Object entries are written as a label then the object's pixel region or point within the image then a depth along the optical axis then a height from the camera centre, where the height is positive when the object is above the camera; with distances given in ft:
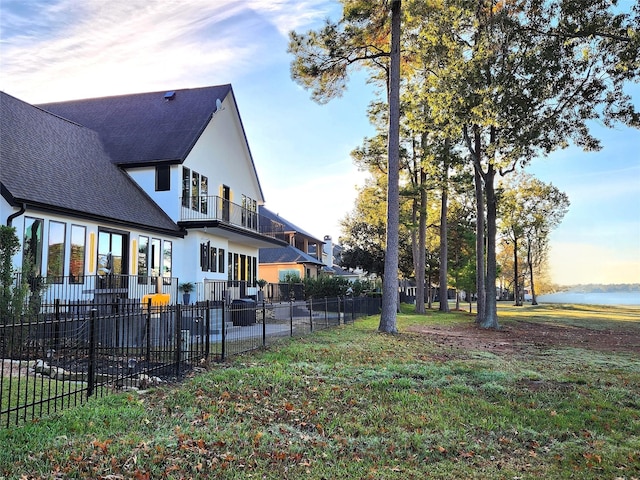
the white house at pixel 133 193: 48.16 +11.10
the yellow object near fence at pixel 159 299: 51.47 -2.69
